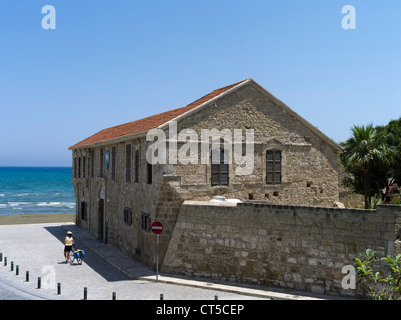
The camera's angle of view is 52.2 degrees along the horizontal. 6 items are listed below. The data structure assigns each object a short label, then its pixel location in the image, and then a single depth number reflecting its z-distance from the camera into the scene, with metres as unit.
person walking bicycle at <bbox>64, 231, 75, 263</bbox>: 21.47
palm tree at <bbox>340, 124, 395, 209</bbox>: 22.64
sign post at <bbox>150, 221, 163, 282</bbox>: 17.69
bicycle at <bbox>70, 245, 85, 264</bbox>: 21.16
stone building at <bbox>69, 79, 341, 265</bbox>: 19.09
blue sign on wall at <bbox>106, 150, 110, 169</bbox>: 27.31
